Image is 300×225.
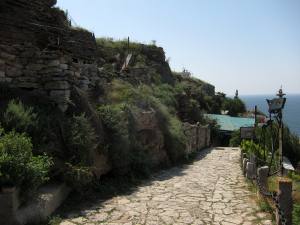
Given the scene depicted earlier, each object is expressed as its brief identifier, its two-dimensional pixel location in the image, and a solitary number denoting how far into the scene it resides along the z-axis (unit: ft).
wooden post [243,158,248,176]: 31.45
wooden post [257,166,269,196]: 21.32
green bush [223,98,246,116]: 108.89
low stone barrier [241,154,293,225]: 16.26
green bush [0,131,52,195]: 14.86
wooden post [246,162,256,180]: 28.10
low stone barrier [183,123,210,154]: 47.08
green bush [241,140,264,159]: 36.05
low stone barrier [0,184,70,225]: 14.59
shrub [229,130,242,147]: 68.05
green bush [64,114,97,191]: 20.26
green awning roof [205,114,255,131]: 82.16
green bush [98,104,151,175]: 25.77
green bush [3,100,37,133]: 18.73
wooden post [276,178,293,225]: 16.28
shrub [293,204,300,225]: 17.32
